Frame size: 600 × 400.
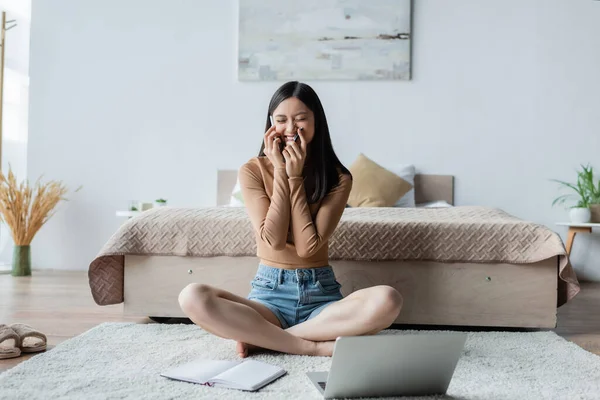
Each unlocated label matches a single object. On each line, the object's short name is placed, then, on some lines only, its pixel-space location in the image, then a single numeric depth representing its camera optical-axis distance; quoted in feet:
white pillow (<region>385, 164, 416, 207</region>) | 13.30
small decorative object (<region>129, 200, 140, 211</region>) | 13.88
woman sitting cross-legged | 6.13
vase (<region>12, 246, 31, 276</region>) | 13.50
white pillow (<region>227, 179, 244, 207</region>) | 13.24
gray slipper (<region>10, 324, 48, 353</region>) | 6.58
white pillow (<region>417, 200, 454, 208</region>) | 13.11
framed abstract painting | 14.29
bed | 7.95
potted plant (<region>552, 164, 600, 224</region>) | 13.19
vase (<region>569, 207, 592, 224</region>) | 13.16
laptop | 4.66
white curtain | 15.25
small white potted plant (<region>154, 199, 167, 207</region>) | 13.84
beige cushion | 12.78
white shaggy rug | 5.15
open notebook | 5.28
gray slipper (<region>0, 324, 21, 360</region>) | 6.38
